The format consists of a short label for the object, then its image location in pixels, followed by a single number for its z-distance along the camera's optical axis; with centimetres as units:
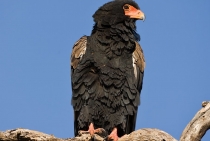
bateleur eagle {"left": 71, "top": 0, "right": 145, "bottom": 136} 2086
